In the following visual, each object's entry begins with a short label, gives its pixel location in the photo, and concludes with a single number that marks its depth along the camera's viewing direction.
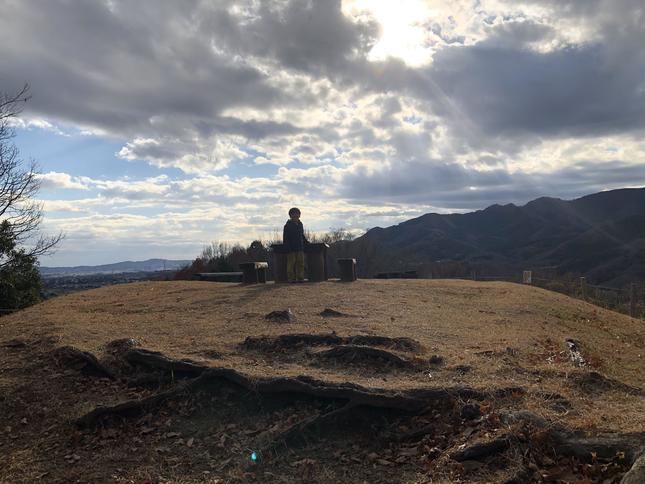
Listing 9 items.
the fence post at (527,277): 22.78
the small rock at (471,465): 4.43
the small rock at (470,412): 5.21
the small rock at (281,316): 9.34
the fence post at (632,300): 18.56
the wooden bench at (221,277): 21.59
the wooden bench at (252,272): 15.86
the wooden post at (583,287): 20.99
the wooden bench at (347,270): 15.88
